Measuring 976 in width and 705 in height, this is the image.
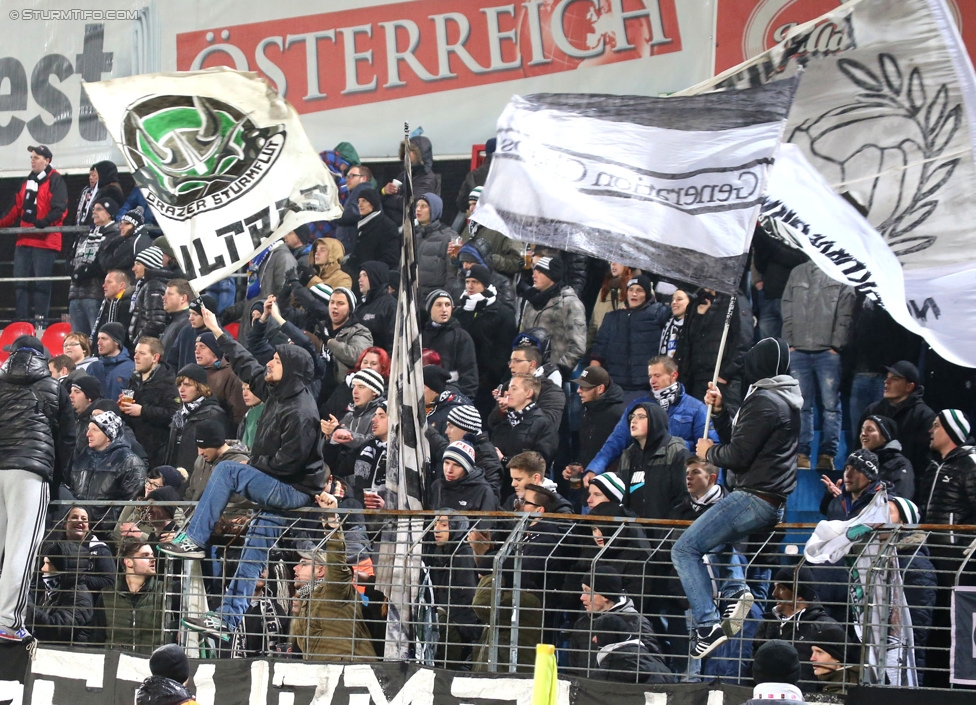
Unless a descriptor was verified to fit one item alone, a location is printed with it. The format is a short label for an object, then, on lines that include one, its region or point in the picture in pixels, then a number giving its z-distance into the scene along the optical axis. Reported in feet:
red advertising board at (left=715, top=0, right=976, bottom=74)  92.53
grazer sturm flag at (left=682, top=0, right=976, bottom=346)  60.90
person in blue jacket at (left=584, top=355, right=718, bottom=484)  71.20
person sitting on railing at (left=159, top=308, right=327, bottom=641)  61.72
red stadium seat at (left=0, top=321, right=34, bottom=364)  108.58
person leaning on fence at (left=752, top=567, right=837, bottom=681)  53.52
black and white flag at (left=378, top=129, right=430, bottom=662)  60.18
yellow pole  41.65
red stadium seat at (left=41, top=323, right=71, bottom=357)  106.83
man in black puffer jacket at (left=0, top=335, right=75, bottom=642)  65.26
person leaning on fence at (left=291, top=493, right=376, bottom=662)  60.59
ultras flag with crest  72.59
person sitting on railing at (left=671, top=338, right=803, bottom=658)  54.70
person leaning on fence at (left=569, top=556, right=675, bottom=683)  55.62
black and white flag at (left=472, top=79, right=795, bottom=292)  60.44
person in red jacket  107.04
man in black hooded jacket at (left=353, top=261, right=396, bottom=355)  83.82
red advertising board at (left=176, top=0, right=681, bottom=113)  100.17
